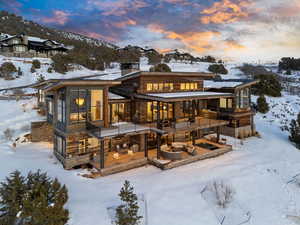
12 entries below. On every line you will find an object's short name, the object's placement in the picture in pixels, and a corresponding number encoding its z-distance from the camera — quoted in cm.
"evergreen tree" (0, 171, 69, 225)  679
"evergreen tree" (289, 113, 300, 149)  2038
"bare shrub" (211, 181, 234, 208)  1023
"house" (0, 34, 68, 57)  4950
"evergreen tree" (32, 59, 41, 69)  3903
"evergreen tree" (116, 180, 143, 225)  763
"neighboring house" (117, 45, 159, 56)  8512
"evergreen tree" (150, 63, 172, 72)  4373
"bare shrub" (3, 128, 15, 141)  1777
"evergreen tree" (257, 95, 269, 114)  3041
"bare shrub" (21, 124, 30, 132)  1919
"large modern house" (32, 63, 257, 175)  1357
